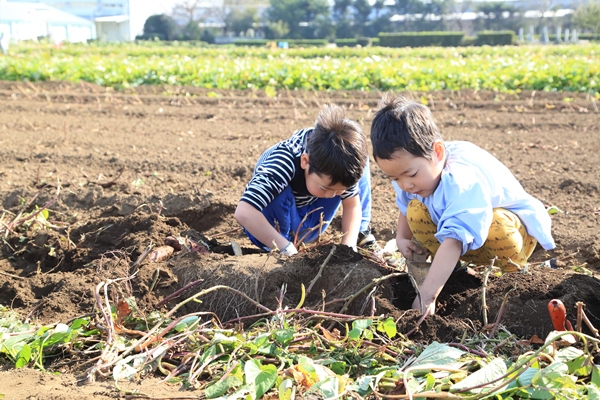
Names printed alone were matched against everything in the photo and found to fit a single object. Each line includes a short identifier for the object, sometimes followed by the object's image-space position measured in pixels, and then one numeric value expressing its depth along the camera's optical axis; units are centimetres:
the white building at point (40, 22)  5469
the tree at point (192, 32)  5650
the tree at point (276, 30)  5772
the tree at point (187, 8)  7280
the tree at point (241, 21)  6322
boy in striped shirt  292
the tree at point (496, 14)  6106
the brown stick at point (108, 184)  497
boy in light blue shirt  252
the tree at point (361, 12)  6366
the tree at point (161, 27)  5941
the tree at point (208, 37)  5760
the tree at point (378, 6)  6612
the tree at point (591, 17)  3622
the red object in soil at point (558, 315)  218
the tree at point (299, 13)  6144
